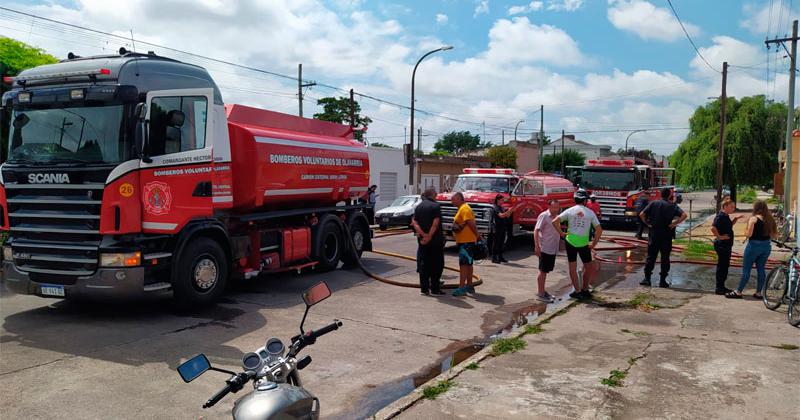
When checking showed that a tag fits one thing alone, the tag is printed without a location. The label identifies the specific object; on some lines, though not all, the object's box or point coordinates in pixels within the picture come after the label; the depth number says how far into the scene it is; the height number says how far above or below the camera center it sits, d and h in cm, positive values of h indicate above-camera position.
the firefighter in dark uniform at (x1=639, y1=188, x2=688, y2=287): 1080 -82
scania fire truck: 734 -4
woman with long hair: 960 -95
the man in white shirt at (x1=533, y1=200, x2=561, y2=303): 975 -100
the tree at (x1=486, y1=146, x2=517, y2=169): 5681 +219
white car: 2227 -135
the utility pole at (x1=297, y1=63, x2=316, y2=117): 3634 +567
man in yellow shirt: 998 -99
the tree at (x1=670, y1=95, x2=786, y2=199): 3712 +237
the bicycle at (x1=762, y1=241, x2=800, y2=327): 805 -155
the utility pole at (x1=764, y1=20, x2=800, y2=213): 2163 +108
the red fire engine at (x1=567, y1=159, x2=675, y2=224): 2331 -15
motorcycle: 260 -97
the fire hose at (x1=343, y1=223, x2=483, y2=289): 1072 -186
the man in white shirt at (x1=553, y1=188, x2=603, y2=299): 952 -90
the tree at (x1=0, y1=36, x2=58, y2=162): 1438 +305
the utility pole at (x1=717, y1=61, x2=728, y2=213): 2826 +240
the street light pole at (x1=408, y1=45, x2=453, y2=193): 2702 +102
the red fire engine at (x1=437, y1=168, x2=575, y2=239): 1619 -29
